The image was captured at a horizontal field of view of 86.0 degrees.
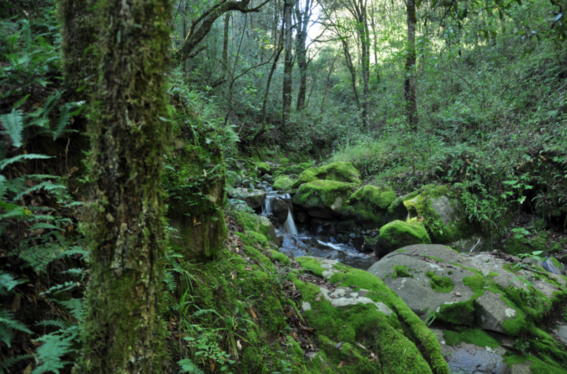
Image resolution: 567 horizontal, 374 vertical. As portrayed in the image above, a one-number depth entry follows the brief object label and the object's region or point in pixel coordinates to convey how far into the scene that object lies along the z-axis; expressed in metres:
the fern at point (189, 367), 2.14
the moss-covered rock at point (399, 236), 7.76
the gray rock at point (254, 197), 9.11
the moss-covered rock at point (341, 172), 12.72
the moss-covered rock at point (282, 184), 11.94
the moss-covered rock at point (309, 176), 11.78
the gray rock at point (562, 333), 5.02
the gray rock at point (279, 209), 10.22
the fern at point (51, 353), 1.57
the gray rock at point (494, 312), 4.94
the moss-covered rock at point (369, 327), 3.58
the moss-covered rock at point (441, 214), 8.23
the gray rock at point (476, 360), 4.48
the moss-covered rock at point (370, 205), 10.05
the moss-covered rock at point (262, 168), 13.94
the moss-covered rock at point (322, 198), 10.57
